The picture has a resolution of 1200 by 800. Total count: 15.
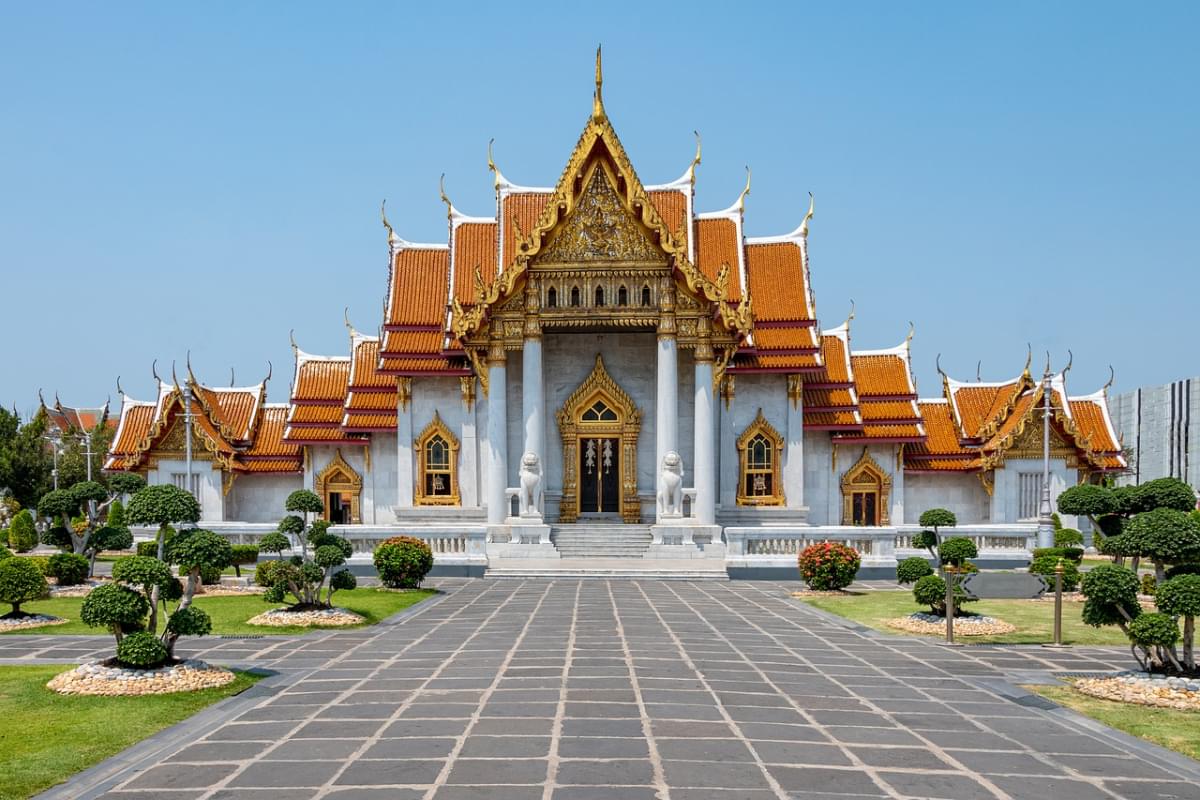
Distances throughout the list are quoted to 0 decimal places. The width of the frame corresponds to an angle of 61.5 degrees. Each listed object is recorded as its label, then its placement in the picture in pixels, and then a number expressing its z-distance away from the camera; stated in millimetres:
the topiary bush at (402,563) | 21594
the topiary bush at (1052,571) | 19672
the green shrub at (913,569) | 17844
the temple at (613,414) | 29094
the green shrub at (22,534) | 34281
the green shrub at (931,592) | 16156
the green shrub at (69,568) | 21391
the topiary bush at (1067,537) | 28234
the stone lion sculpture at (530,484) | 27688
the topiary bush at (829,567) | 21734
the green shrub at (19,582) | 15859
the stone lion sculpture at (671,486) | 27859
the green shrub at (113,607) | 11188
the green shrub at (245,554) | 23530
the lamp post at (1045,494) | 28734
